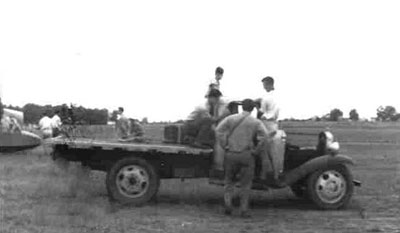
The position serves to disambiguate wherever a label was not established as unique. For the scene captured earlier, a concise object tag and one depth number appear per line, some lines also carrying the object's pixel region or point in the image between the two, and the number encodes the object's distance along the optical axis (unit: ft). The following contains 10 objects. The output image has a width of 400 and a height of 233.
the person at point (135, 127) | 62.82
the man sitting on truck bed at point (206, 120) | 39.37
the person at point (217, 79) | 41.78
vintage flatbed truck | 38.32
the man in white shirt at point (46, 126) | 79.05
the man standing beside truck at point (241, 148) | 36.40
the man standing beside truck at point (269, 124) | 37.86
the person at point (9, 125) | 88.44
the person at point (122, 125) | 62.28
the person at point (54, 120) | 75.88
